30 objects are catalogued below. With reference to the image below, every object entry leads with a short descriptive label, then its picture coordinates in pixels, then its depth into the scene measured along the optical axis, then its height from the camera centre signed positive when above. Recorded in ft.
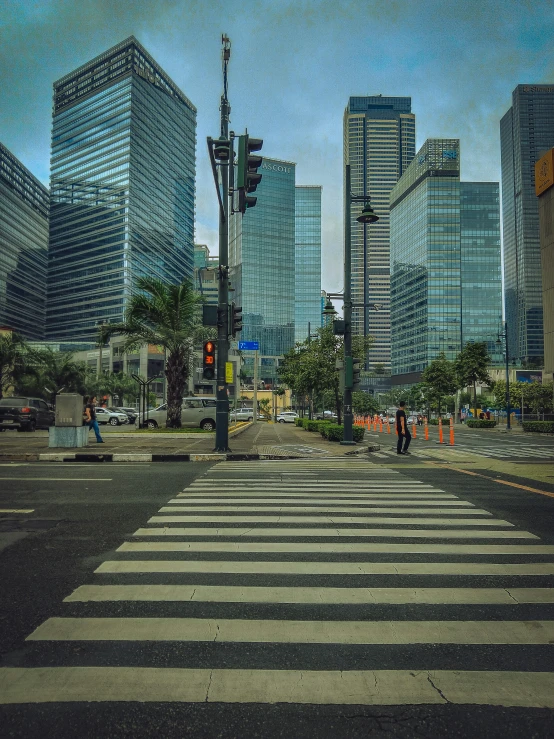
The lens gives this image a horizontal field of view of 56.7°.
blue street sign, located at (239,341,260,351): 101.78 +10.92
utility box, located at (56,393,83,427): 55.36 -1.12
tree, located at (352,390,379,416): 288.92 -2.72
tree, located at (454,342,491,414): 178.29 +12.65
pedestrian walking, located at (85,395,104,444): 62.69 -2.39
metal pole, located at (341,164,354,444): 62.23 +6.84
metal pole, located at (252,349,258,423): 152.10 -1.75
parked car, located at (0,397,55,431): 82.38 -2.30
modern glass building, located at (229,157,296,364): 577.02 +156.00
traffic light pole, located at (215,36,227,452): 50.88 +9.90
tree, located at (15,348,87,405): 135.74 +7.04
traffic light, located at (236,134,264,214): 39.58 +18.32
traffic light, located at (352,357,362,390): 62.49 +3.25
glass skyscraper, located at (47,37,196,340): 506.07 +223.26
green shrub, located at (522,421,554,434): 120.18 -6.33
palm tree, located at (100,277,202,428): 82.07 +12.02
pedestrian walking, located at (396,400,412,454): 57.41 -3.18
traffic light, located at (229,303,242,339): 53.36 +8.37
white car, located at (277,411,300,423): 200.85 -7.17
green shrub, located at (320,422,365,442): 72.10 -4.71
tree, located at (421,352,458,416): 207.10 +8.09
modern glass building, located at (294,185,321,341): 632.22 +86.32
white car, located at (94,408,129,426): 140.05 -4.76
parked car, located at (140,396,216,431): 97.71 -2.53
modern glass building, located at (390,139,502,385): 501.97 +140.68
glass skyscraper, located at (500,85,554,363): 559.79 +47.40
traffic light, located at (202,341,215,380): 51.34 +3.98
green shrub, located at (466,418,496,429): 151.53 -7.13
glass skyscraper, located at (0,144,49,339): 515.50 +160.64
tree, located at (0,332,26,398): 124.36 +10.46
